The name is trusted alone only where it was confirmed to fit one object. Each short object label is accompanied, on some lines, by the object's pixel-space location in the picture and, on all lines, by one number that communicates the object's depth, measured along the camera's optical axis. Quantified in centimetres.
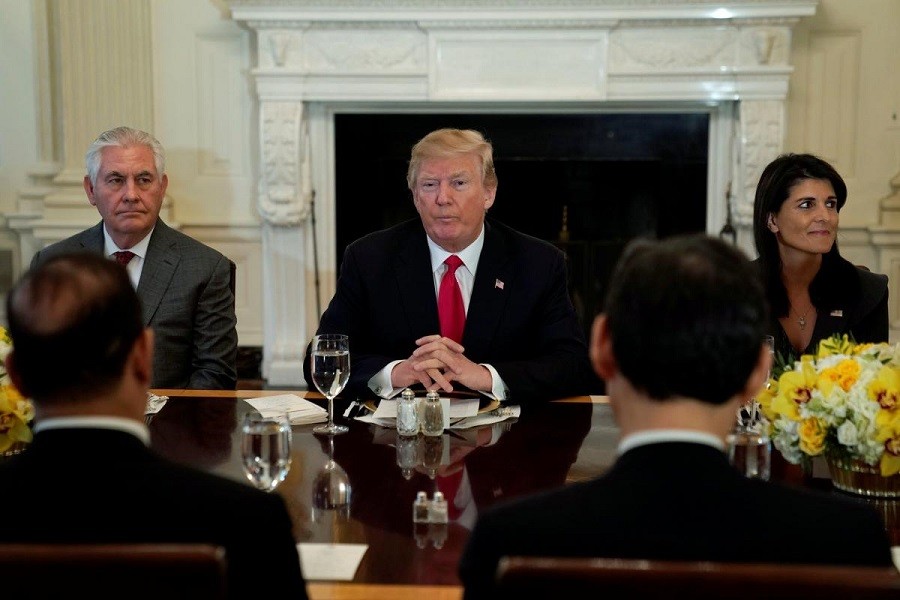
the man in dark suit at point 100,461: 112
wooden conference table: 152
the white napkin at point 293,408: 235
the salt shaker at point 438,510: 167
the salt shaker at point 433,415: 219
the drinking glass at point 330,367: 222
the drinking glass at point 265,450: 162
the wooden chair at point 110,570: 98
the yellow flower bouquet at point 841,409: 177
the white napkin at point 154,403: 243
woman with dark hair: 295
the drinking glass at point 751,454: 180
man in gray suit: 305
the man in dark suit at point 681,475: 106
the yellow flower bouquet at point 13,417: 198
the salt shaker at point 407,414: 220
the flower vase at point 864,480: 183
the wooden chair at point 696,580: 94
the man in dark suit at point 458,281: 280
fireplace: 539
